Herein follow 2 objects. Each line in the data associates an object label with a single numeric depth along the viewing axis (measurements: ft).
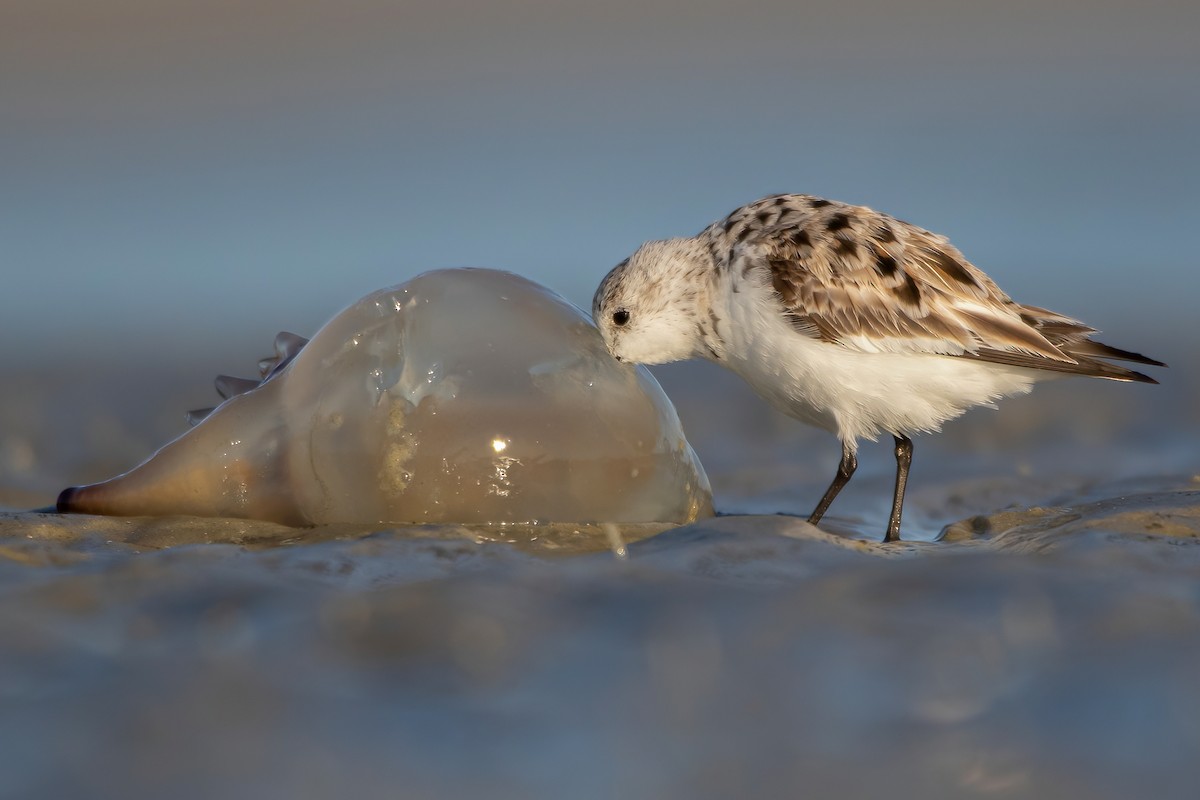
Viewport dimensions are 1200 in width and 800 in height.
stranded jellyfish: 32.91
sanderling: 36.58
